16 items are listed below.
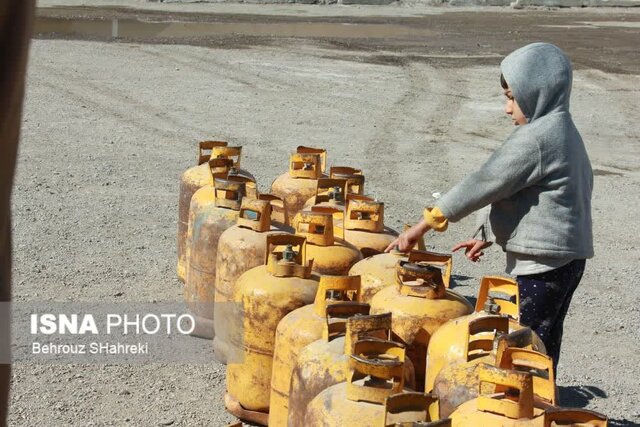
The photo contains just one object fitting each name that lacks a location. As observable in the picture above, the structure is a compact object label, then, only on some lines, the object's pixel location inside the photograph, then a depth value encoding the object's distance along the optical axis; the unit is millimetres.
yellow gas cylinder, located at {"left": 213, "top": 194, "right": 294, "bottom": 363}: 4730
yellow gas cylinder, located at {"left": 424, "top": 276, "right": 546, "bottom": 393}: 3514
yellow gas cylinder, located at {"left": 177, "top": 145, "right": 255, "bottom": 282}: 5793
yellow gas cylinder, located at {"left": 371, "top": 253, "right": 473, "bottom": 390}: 3838
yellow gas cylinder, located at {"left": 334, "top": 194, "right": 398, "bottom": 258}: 4863
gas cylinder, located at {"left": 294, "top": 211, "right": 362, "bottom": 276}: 4523
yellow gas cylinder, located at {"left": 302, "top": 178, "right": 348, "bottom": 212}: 5270
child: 4070
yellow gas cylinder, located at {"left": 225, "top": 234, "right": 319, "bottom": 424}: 4207
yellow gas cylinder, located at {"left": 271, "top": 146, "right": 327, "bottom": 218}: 5746
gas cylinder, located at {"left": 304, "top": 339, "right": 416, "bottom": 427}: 3006
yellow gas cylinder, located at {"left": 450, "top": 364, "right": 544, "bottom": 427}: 2848
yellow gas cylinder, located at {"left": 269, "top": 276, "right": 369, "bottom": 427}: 3832
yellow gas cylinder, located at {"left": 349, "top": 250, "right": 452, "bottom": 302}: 4281
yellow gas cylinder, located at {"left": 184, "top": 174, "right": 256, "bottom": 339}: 5184
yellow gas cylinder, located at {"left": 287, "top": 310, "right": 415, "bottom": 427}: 3381
